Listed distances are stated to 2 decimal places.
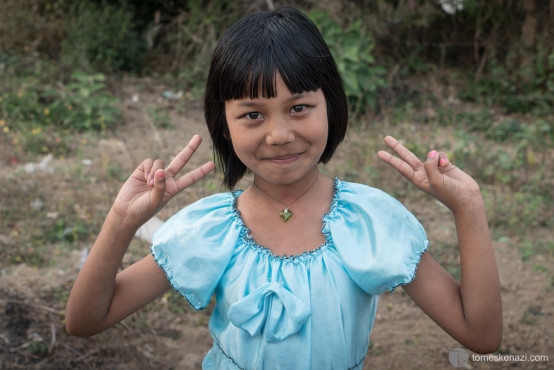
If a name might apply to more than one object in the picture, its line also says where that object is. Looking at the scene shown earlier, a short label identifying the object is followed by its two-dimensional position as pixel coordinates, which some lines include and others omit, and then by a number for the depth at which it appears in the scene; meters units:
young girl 1.50
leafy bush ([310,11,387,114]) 5.45
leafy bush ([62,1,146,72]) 6.45
